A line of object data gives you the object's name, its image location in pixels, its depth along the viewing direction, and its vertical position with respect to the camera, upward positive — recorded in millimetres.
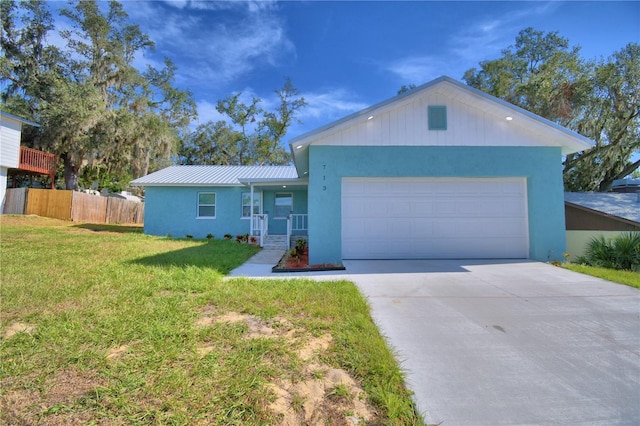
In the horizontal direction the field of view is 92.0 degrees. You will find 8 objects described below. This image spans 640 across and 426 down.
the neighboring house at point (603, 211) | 11617 +817
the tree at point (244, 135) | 29294 +9099
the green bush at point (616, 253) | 7805 -556
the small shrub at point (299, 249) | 9922 -683
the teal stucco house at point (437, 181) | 8195 +1346
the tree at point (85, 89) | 19250 +9230
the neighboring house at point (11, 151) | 16641 +4251
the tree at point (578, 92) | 15317 +7211
